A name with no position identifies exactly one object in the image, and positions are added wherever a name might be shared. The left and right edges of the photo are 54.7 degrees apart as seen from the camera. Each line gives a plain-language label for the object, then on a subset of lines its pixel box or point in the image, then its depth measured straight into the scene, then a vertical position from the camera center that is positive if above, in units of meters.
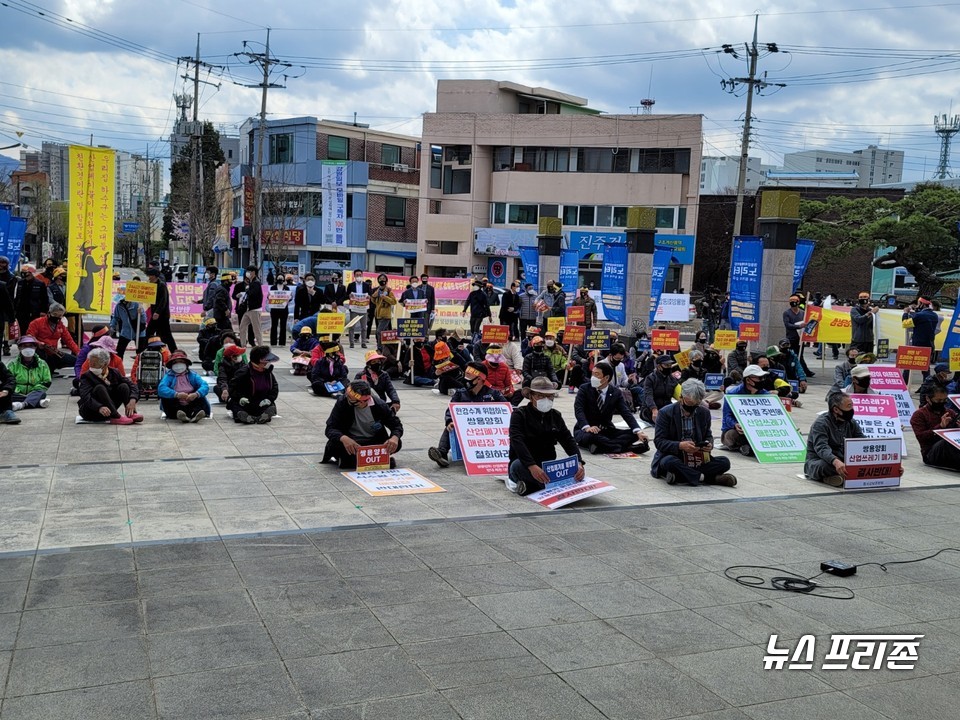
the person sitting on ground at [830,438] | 10.89 -1.78
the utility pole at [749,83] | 42.16 +9.53
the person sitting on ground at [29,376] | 13.80 -2.03
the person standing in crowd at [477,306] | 24.91 -1.02
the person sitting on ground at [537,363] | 17.27 -1.70
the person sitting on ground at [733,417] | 12.69 -1.84
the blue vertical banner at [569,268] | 28.94 +0.17
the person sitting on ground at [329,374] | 16.53 -2.07
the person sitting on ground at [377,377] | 11.61 -1.45
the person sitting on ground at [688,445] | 10.51 -1.87
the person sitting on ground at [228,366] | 14.62 -1.79
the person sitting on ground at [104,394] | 12.81 -2.07
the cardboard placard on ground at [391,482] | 9.59 -2.34
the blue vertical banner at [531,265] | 30.25 +0.20
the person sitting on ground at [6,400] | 12.56 -2.18
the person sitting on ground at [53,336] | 16.03 -1.63
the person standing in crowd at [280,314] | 23.97 -1.50
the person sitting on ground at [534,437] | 9.66 -1.74
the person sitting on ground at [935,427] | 12.31 -1.81
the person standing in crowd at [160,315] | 18.44 -1.32
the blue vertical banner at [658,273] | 27.06 +0.16
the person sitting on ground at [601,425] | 12.22 -1.97
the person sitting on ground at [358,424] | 10.53 -1.88
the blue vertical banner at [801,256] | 25.00 +0.83
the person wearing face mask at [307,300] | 23.39 -1.07
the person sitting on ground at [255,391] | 13.52 -2.01
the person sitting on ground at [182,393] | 13.32 -2.04
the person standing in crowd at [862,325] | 21.83 -0.82
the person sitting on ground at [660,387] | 14.63 -1.70
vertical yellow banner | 17.25 +0.18
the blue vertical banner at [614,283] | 25.94 -0.19
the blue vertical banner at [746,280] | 23.11 +0.11
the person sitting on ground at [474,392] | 11.32 -1.55
